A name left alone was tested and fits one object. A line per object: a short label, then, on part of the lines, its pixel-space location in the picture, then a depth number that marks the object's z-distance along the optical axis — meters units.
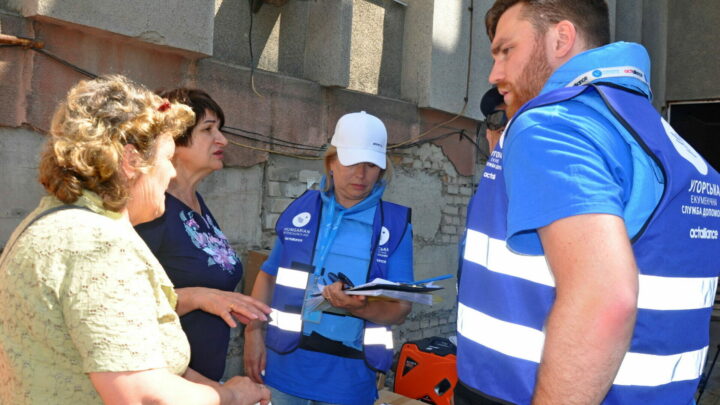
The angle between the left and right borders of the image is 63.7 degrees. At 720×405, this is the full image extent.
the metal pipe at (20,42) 2.77
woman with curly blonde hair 1.20
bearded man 1.05
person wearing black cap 3.08
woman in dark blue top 2.07
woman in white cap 2.49
